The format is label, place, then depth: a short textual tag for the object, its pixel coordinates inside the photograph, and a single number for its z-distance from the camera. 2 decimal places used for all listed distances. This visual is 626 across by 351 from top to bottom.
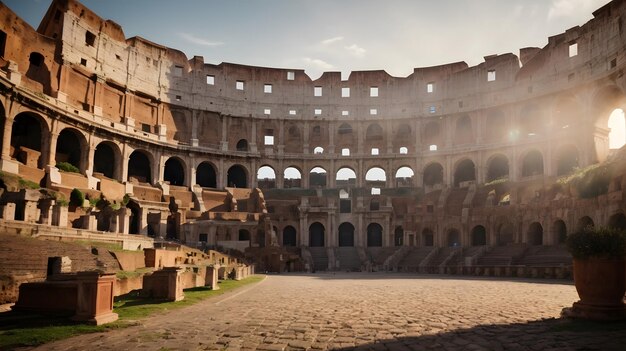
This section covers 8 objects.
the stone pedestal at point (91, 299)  8.88
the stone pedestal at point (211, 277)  17.39
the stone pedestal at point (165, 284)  13.00
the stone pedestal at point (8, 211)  21.48
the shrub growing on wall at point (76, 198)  31.91
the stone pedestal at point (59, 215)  25.10
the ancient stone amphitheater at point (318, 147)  32.88
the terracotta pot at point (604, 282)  8.53
